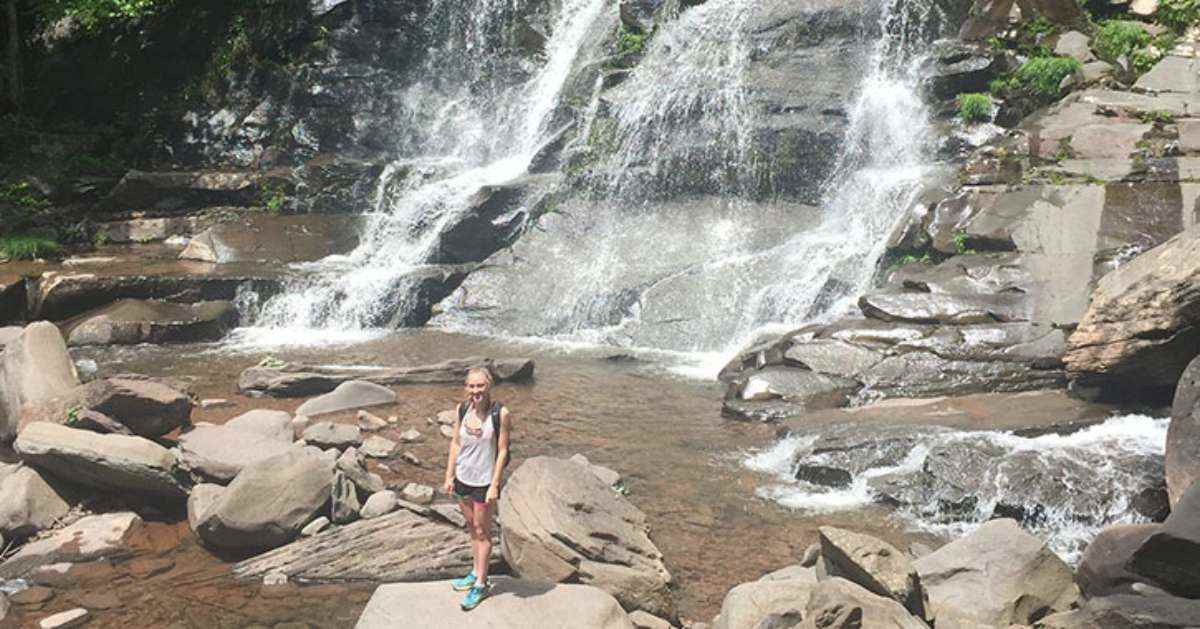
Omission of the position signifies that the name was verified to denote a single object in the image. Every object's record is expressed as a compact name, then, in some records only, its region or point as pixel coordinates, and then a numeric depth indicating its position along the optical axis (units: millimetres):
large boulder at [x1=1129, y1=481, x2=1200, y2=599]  5750
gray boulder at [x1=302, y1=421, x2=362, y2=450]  10457
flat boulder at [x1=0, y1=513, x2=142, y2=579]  7766
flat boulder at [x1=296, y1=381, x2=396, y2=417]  12023
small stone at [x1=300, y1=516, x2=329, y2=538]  7980
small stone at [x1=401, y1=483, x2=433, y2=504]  9148
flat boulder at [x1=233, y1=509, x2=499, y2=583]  7516
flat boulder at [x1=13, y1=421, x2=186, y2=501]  8570
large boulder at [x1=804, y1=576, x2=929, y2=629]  5367
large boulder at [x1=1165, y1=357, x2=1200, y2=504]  7551
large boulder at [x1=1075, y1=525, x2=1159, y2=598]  6046
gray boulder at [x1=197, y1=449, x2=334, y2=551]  7859
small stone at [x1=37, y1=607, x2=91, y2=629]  6848
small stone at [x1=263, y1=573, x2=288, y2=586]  7461
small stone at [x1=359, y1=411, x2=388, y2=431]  11406
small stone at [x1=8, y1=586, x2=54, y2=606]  7254
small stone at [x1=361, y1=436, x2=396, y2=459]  10391
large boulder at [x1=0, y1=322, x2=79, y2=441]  10266
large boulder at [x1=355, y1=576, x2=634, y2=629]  6051
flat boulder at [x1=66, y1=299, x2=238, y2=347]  16469
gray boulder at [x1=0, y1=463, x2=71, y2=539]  8180
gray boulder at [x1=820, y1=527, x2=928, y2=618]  6078
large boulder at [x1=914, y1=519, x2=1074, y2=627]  6316
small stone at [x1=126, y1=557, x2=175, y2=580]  7680
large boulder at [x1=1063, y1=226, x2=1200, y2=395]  9078
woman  6301
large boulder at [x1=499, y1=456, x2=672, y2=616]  6988
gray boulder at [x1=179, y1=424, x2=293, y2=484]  8945
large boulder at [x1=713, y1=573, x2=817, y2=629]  6066
